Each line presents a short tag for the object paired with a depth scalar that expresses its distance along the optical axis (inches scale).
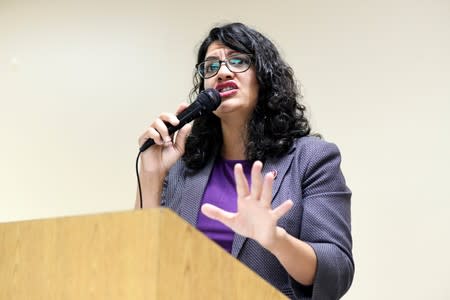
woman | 90.8
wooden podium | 69.6
